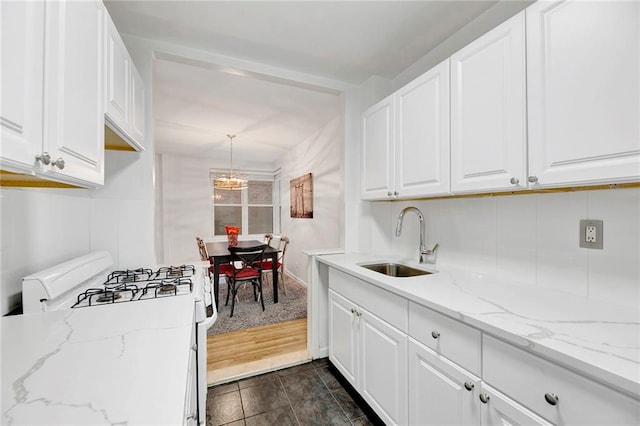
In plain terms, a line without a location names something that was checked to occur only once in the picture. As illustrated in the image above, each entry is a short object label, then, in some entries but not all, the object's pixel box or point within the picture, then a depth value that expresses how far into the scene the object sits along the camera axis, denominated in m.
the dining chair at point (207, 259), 3.69
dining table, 3.33
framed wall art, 4.24
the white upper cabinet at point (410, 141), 1.48
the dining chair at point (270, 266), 3.99
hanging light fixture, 4.58
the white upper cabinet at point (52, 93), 0.60
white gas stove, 0.97
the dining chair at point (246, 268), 3.29
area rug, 2.91
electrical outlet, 1.07
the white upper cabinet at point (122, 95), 1.15
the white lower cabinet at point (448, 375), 0.70
